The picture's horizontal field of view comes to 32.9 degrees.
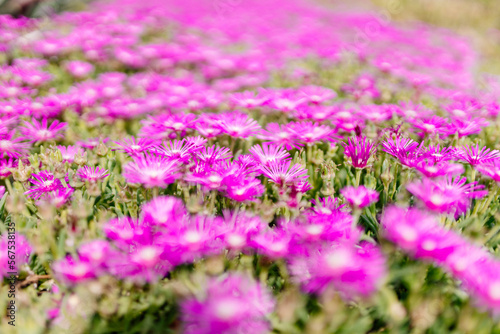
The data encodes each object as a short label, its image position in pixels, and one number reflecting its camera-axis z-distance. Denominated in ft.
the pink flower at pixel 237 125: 2.39
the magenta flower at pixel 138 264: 1.97
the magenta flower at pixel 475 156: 2.26
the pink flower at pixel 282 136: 2.42
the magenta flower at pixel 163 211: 2.02
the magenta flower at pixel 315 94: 2.75
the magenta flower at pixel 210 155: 2.26
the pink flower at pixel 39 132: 2.53
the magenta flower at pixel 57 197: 2.18
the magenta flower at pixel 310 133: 2.39
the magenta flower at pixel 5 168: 2.29
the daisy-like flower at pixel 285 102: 2.65
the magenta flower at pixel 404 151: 2.19
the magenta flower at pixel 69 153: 2.39
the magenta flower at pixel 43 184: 2.24
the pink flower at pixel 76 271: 1.95
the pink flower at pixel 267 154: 2.31
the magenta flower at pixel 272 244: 1.99
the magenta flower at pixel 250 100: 2.65
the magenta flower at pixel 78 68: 3.51
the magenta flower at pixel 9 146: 2.36
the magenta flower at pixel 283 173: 2.22
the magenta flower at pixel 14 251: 2.02
